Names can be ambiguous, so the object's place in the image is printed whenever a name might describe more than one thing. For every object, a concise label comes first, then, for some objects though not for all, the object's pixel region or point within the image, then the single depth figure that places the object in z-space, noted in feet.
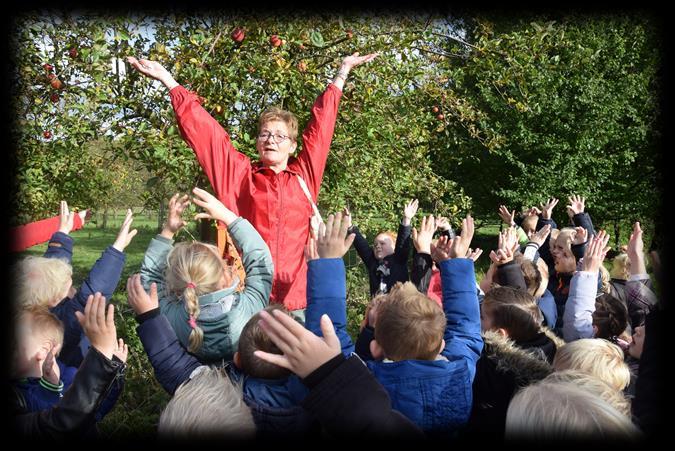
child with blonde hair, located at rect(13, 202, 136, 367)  7.25
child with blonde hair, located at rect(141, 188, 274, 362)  6.34
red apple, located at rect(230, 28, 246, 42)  10.83
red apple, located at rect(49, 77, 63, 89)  10.92
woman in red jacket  8.15
